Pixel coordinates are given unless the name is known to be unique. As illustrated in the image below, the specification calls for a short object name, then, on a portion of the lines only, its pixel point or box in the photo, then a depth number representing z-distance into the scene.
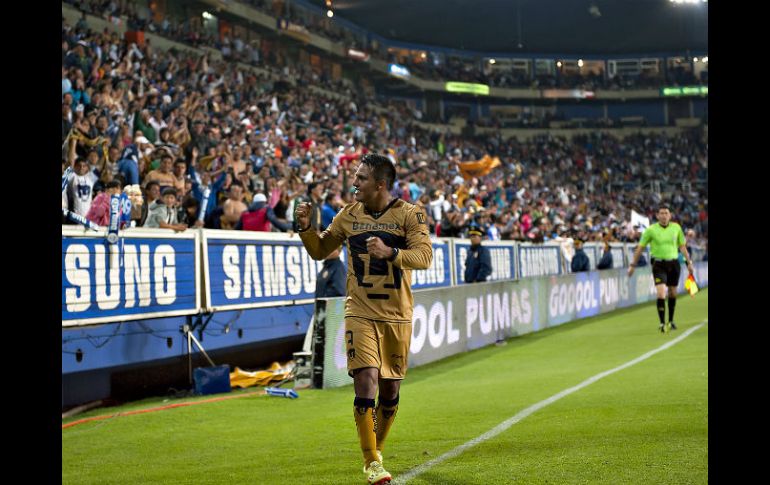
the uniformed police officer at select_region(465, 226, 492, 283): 19.45
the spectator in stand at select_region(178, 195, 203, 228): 12.99
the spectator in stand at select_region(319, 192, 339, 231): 15.52
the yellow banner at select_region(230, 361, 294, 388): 12.59
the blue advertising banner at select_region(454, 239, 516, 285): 20.97
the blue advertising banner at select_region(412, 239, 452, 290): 19.20
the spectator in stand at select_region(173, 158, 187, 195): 14.50
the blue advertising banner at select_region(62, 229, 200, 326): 10.31
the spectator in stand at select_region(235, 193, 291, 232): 14.59
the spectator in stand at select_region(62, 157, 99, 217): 12.01
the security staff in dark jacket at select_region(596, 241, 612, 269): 30.27
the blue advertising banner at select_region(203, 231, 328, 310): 12.70
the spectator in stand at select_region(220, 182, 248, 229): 14.44
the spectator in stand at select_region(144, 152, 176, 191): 13.92
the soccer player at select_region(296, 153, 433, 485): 6.23
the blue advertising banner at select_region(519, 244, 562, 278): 25.97
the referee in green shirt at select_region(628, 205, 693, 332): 17.98
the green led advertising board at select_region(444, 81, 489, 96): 69.06
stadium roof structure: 57.53
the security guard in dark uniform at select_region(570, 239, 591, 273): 28.41
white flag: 38.66
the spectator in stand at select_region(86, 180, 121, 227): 11.06
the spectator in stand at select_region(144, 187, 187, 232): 12.55
